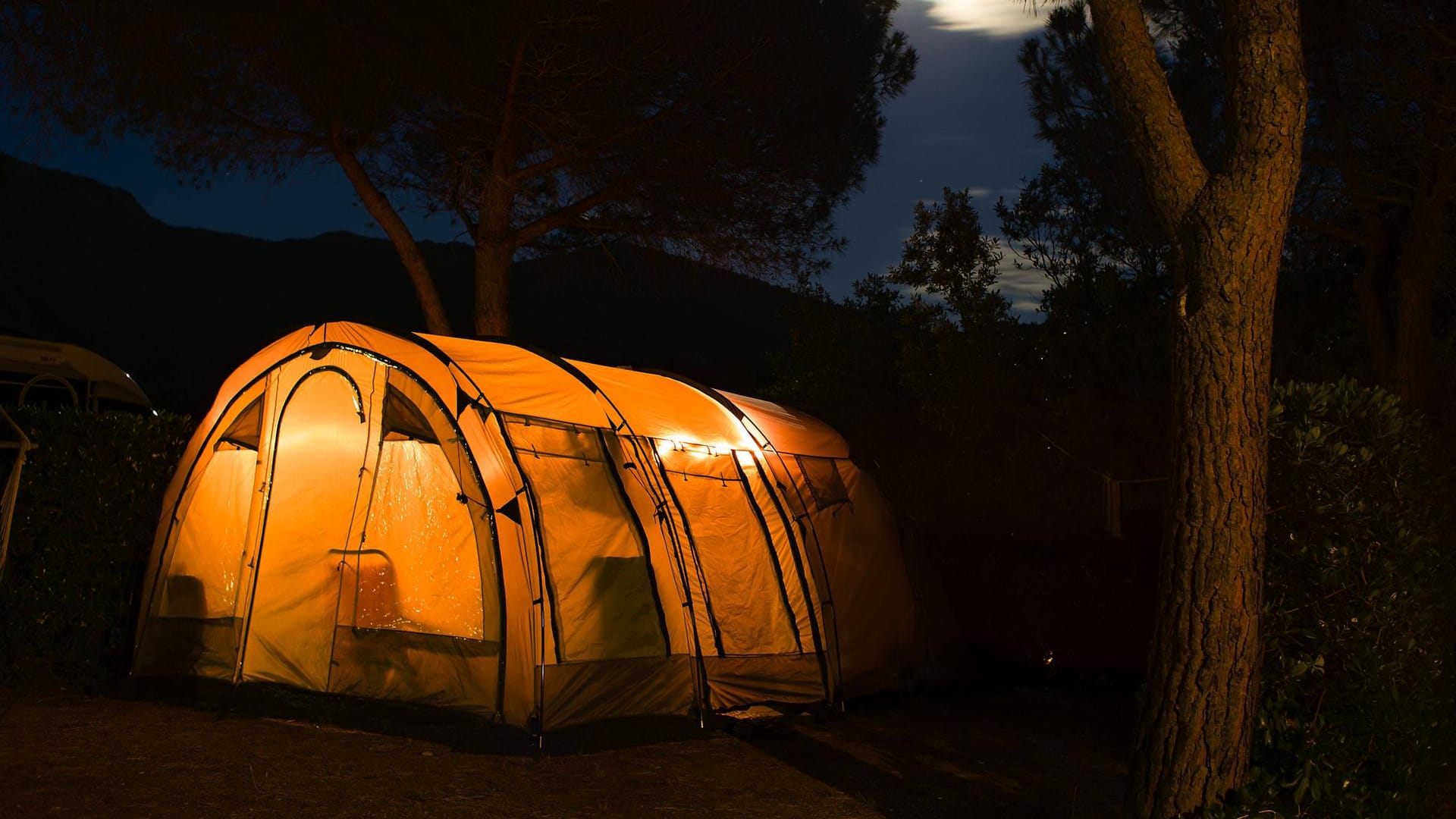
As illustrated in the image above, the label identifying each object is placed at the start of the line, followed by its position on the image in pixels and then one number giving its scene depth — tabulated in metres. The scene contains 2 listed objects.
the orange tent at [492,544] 6.14
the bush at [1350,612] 4.26
